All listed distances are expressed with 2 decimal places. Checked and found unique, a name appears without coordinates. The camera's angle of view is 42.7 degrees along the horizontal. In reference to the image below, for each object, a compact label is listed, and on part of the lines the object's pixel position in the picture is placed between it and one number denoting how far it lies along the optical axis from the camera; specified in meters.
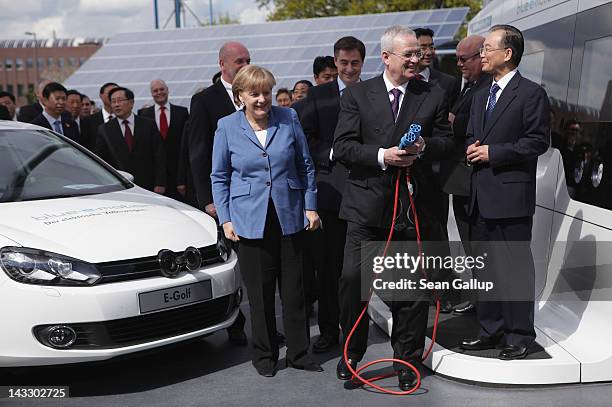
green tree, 37.22
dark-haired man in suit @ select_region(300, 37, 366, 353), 5.49
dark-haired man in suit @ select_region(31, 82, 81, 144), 8.73
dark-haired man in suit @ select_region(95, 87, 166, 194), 8.37
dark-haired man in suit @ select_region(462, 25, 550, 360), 4.71
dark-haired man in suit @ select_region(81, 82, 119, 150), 9.63
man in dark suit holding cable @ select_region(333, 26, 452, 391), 4.58
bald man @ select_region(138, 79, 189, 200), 9.03
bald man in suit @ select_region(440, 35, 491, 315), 5.66
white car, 4.41
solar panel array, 23.75
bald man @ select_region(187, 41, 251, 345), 5.66
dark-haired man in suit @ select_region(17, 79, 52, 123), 10.11
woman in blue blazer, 4.95
